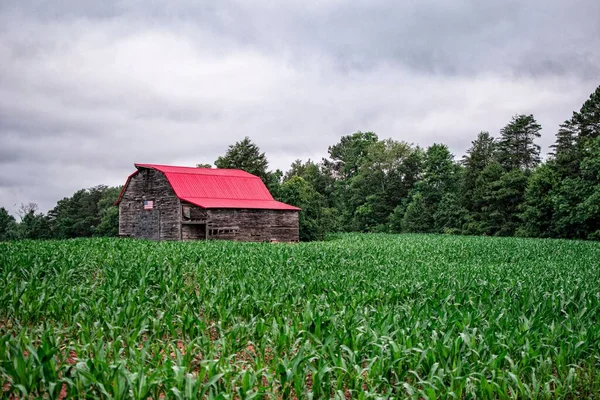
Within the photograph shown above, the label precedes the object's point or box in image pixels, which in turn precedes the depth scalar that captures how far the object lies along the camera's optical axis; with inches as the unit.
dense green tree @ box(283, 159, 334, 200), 2822.3
